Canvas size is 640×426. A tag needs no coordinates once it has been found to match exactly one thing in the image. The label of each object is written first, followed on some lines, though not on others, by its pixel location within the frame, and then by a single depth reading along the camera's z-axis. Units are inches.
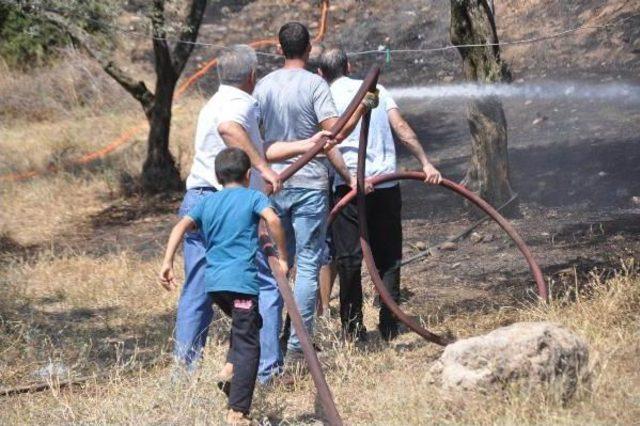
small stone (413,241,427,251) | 633.8
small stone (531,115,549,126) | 886.7
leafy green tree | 879.0
